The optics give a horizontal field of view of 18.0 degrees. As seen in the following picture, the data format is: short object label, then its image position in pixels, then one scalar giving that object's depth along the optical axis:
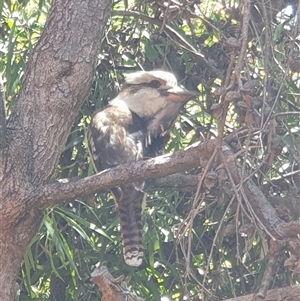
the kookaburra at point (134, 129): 2.95
